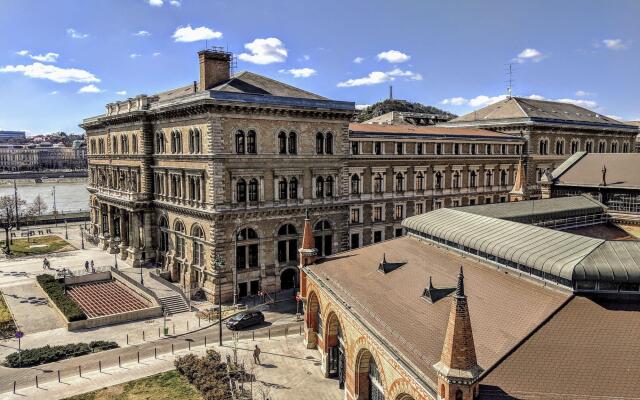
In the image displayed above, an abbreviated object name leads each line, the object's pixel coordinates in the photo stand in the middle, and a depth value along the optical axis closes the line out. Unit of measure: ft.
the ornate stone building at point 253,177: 160.25
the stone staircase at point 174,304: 158.30
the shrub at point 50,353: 118.62
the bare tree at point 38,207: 373.38
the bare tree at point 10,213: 247.15
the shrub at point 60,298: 146.18
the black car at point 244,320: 141.13
